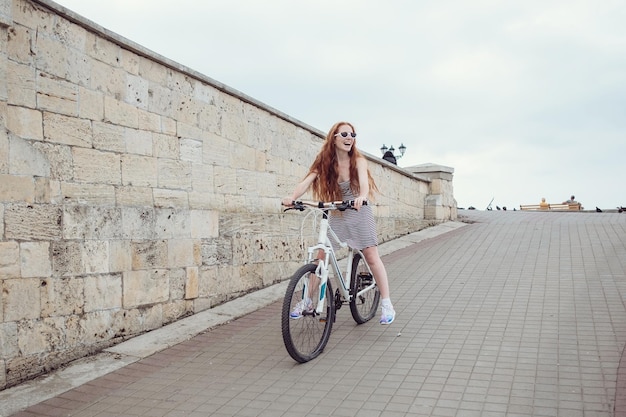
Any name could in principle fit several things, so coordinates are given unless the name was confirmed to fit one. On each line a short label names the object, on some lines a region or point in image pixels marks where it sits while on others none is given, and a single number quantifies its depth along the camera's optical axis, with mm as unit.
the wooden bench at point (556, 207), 29031
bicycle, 4871
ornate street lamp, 23359
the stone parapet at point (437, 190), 14734
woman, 5832
